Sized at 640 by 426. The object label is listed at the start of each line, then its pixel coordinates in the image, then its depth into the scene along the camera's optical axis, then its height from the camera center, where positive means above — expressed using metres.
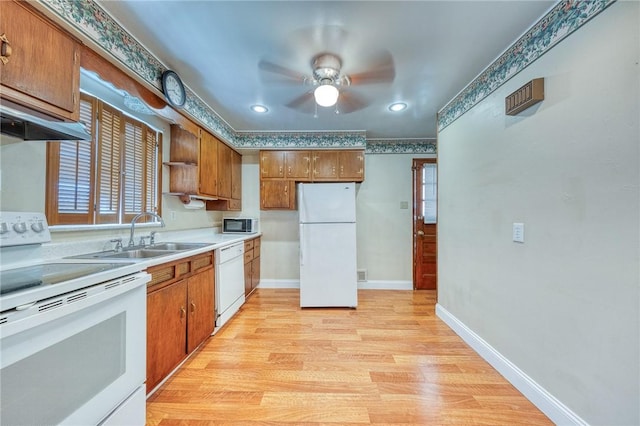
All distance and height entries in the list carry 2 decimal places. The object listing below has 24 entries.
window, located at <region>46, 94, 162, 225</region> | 1.59 +0.35
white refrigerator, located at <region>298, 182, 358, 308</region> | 3.14 -0.28
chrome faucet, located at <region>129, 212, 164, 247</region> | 1.96 -0.14
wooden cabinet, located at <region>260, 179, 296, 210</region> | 3.67 +0.35
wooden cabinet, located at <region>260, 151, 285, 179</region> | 3.67 +0.79
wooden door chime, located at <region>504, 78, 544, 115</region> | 1.48 +0.76
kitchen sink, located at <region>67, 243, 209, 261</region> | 1.64 -0.25
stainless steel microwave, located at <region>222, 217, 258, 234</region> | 3.77 -0.11
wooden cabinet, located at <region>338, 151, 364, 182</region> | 3.61 +0.76
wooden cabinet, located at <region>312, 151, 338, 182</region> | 3.63 +0.75
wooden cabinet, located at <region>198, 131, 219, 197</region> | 2.75 +0.61
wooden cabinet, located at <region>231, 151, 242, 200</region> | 3.69 +0.65
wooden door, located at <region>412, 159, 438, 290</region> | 3.90 -0.09
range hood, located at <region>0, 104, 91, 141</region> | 1.10 +0.44
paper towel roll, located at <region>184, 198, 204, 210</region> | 2.88 +0.16
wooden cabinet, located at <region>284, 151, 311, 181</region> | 3.65 +0.77
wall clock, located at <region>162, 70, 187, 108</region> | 1.94 +1.04
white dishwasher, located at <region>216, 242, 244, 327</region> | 2.45 -0.68
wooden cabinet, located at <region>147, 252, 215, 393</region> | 1.57 -0.69
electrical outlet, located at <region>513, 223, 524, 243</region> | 1.64 -0.09
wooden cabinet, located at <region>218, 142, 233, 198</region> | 3.22 +0.64
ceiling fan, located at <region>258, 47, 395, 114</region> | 1.85 +1.18
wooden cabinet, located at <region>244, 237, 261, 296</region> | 3.33 -0.67
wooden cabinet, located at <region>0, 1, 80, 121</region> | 1.03 +0.70
